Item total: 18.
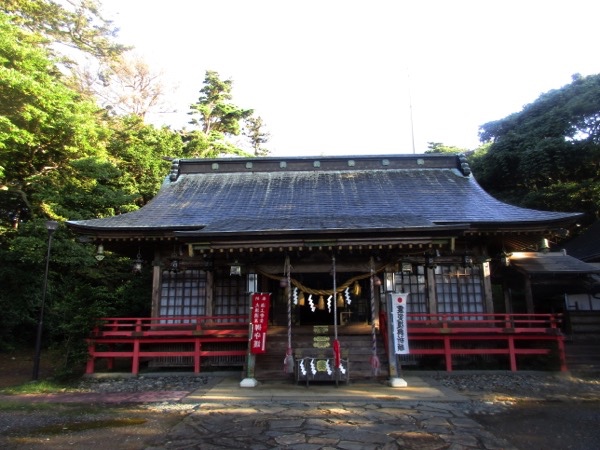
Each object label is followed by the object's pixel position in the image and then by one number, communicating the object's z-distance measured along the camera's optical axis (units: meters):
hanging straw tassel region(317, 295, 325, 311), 10.48
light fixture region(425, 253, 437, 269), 11.06
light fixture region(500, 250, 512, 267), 12.47
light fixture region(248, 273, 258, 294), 9.94
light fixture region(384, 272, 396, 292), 10.02
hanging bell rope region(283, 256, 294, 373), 9.08
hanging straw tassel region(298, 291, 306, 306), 10.33
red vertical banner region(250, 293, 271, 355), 9.70
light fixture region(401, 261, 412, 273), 10.09
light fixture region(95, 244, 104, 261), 12.30
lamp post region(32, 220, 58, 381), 10.52
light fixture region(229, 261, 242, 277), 9.82
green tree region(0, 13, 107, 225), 15.30
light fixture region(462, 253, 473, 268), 12.30
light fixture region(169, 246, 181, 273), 12.41
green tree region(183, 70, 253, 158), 30.36
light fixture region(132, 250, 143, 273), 12.63
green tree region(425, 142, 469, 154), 37.44
